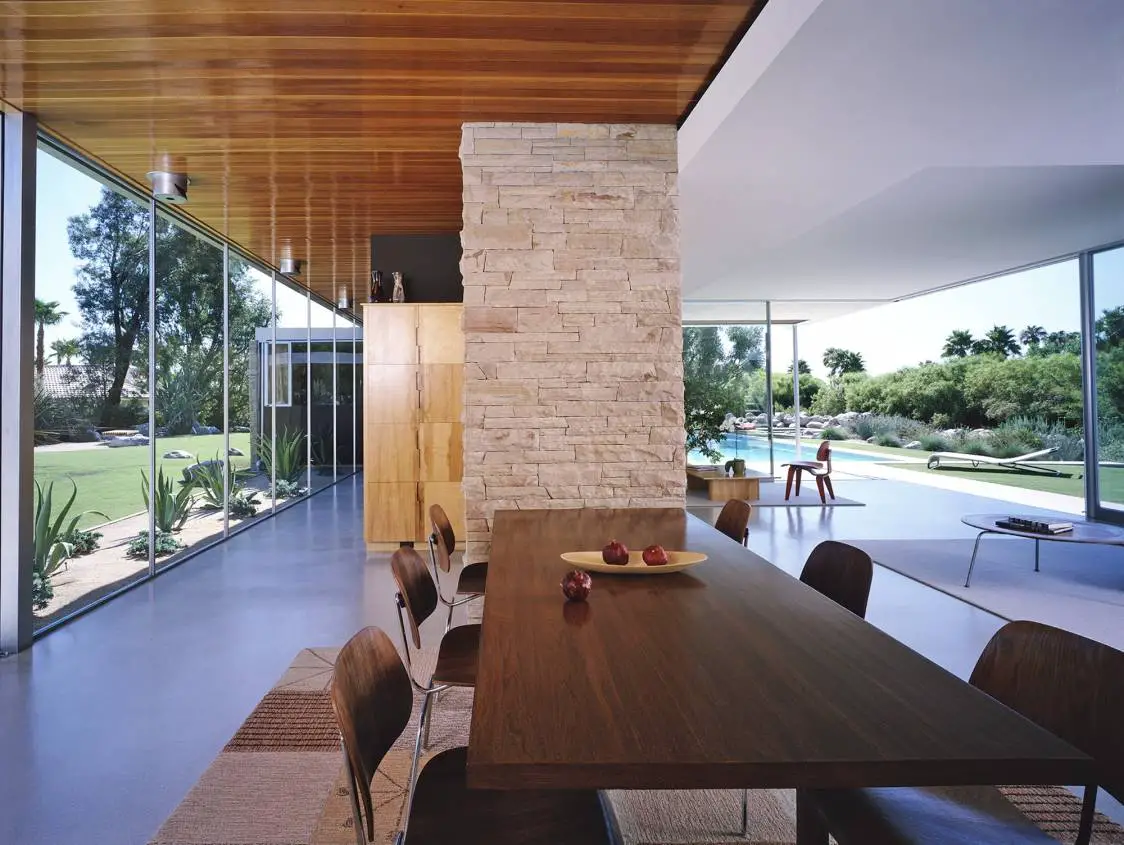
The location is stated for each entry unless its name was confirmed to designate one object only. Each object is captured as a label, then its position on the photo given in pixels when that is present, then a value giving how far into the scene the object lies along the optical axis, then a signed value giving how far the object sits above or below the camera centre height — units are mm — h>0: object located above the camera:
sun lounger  9422 -660
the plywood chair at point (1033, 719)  1324 -603
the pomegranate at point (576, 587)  1869 -430
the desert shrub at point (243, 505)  7187 -838
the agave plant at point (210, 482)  6191 -526
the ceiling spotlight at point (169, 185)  4879 +1632
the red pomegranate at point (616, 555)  2213 -413
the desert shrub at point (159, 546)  5141 -918
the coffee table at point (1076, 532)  4656 -781
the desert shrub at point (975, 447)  11289 -462
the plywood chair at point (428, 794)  1328 -780
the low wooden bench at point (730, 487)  9344 -878
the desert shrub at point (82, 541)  4285 -718
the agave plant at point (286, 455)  7953 -380
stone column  4109 +570
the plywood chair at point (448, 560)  3281 -635
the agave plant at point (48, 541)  4023 -659
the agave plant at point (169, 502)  5445 -618
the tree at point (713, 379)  9672 +559
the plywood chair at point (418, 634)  2217 -780
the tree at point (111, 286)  4438 +899
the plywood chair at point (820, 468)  9094 -629
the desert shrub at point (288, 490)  8542 -823
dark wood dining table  1027 -485
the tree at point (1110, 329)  7453 +923
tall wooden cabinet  6297 +43
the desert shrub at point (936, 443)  12516 -435
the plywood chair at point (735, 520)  3275 -469
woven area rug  2119 -1214
